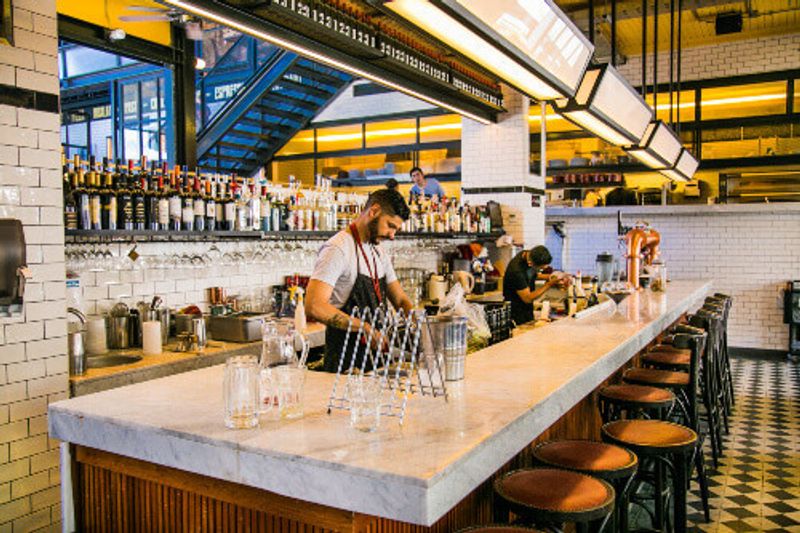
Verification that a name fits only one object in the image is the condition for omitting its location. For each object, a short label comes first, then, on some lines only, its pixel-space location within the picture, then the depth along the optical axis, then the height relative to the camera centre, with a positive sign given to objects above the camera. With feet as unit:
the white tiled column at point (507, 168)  27.61 +3.15
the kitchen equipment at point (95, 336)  12.73 -1.71
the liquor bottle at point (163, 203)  13.62 +0.85
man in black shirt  18.76 -1.12
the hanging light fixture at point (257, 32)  11.42 +4.20
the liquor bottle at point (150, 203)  13.51 +0.85
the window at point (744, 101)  32.55 +7.06
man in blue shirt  27.55 +2.55
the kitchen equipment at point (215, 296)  15.75 -1.19
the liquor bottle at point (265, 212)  16.09 +0.79
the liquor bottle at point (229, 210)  15.12 +0.78
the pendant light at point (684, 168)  25.08 +2.91
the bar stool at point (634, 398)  11.25 -2.65
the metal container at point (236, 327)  14.07 -1.74
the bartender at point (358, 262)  10.91 -0.30
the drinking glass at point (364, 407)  6.18 -1.50
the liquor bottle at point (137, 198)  13.23 +0.93
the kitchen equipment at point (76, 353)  11.32 -1.82
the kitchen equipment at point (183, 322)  14.10 -1.62
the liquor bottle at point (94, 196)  12.41 +0.92
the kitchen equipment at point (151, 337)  12.84 -1.75
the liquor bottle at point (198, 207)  14.39 +0.81
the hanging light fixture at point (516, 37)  7.48 +2.60
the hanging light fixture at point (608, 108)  12.51 +2.83
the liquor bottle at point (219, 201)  15.07 +0.99
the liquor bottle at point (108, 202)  12.69 +0.82
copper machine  22.74 -0.16
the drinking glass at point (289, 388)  6.44 -1.37
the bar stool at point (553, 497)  6.51 -2.57
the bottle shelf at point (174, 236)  12.17 +0.20
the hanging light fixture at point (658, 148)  18.85 +2.89
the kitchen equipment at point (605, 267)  28.71 -1.05
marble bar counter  5.19 -1.71
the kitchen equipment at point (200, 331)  13.34 -1.70
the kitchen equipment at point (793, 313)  28.94 -3.08
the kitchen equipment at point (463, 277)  18.10 -0.96
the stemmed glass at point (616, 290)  17.43 -1.26
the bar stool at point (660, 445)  9.05 -2.73
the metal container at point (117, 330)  13.32 -1.67
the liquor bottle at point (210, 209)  14.71 +0.79
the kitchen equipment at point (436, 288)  23.40 -1.54
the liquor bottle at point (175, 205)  13.89 +0.84
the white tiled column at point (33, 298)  10.46 -0.85
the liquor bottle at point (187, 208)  14.15 +0.78
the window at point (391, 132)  41.75 +7.03
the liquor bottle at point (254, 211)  15.85 +0.79
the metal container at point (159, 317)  13.71 -1.46
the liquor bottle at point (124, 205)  13.02 +0.78
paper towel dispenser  9.00 -0.29
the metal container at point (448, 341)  7.57 -1.12
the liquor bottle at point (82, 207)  12.25 +0.71
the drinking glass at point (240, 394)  6.17 -1.37
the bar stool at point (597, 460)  7.73 -2.59
